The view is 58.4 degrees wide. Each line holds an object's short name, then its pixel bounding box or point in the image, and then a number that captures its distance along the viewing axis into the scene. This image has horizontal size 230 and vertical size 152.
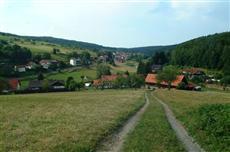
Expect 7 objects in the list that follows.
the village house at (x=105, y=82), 78.32
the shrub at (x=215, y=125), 12.36
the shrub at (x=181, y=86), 75.22
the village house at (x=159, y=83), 77.43
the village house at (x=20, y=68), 87.15
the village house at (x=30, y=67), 93.38
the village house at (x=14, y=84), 63.70
